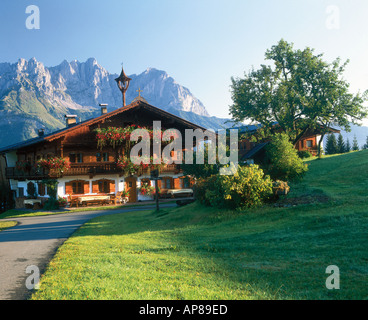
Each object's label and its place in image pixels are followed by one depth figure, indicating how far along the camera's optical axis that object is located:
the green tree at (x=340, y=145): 62.11
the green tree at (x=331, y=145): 62.66
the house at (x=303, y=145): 54.34
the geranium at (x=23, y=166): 35.31
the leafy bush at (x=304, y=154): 47.34
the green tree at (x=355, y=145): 65.01
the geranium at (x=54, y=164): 31.25
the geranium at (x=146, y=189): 36.12
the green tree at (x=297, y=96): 33.66
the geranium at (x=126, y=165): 34.03
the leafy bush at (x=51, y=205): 31.28
